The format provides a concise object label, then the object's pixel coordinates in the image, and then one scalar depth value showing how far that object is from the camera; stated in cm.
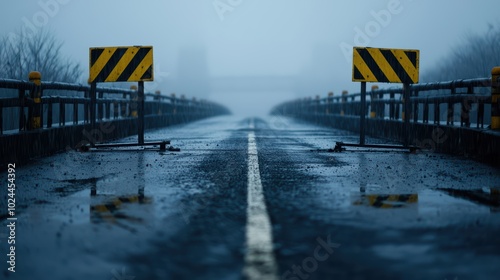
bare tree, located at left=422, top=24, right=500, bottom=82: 4728
